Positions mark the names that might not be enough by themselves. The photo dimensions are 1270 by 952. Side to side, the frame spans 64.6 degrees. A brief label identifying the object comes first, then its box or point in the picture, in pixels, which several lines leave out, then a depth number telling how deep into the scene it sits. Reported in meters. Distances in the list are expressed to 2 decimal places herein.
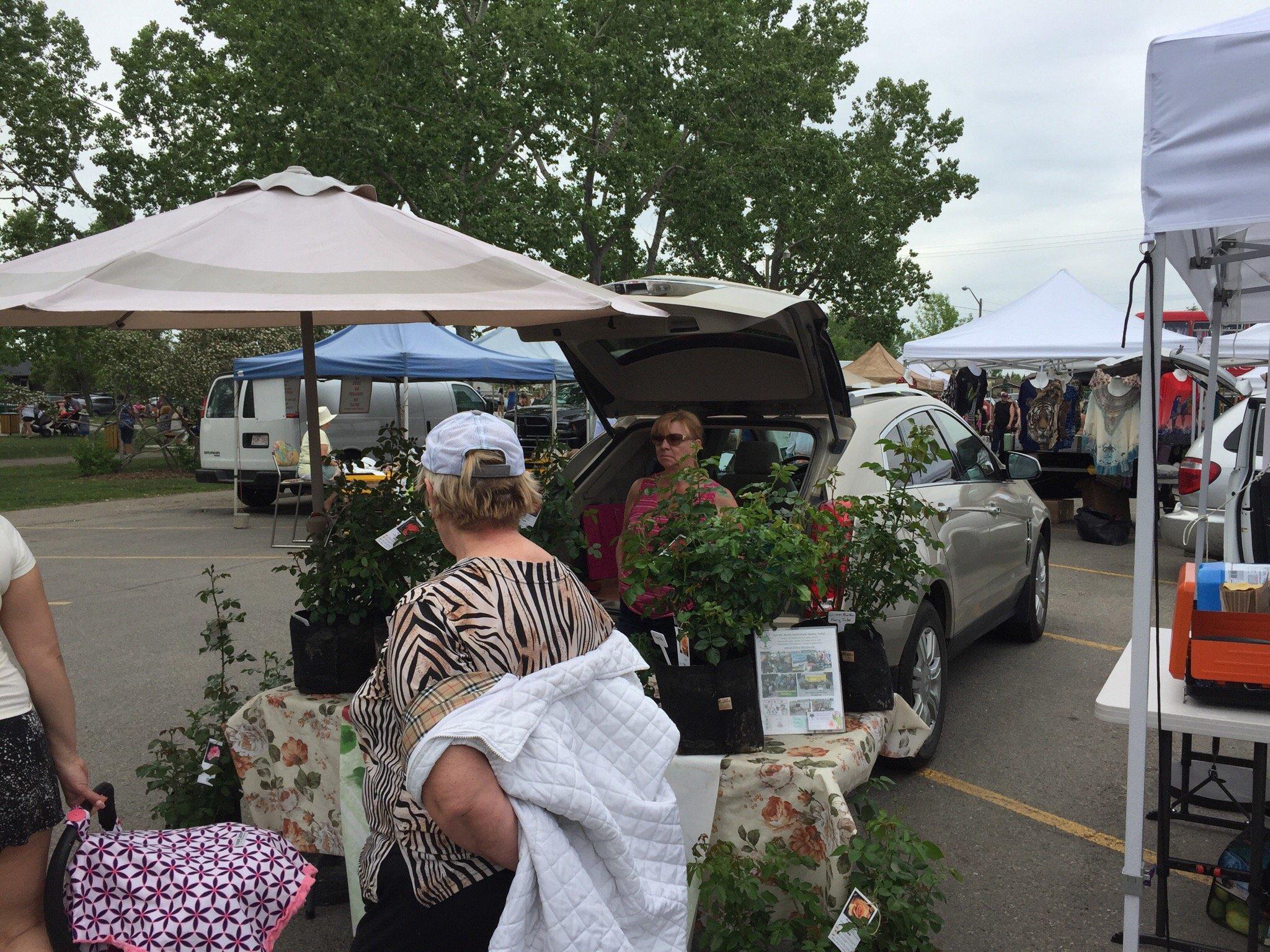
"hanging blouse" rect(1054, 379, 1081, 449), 15.27
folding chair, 12.19
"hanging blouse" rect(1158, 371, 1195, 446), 13.04
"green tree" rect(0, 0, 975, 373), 19.88
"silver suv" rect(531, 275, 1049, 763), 4.32
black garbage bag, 12.44
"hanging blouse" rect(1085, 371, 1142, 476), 12.27
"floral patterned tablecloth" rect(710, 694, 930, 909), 2.95
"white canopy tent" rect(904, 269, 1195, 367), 11.95
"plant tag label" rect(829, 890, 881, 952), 2.78
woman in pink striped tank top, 3.36
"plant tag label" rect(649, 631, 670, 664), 3.29
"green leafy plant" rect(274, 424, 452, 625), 3.63
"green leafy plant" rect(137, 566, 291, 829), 3.84
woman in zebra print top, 1.85
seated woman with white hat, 11.90
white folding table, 2.68
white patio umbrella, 2.79
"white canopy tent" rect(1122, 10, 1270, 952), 2.38
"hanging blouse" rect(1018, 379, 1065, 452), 15.30
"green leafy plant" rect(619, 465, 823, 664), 3.16
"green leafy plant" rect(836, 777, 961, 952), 2.81
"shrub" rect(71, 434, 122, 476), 23.33
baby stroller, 2.46
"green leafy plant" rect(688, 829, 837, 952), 2.85
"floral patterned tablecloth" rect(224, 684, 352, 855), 3.57
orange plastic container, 2.66
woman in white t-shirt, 2.42
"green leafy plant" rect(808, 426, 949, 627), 3.61
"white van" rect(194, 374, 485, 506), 15.73
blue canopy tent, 13.21
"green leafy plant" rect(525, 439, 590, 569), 3.89
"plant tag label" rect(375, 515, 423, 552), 3.48
